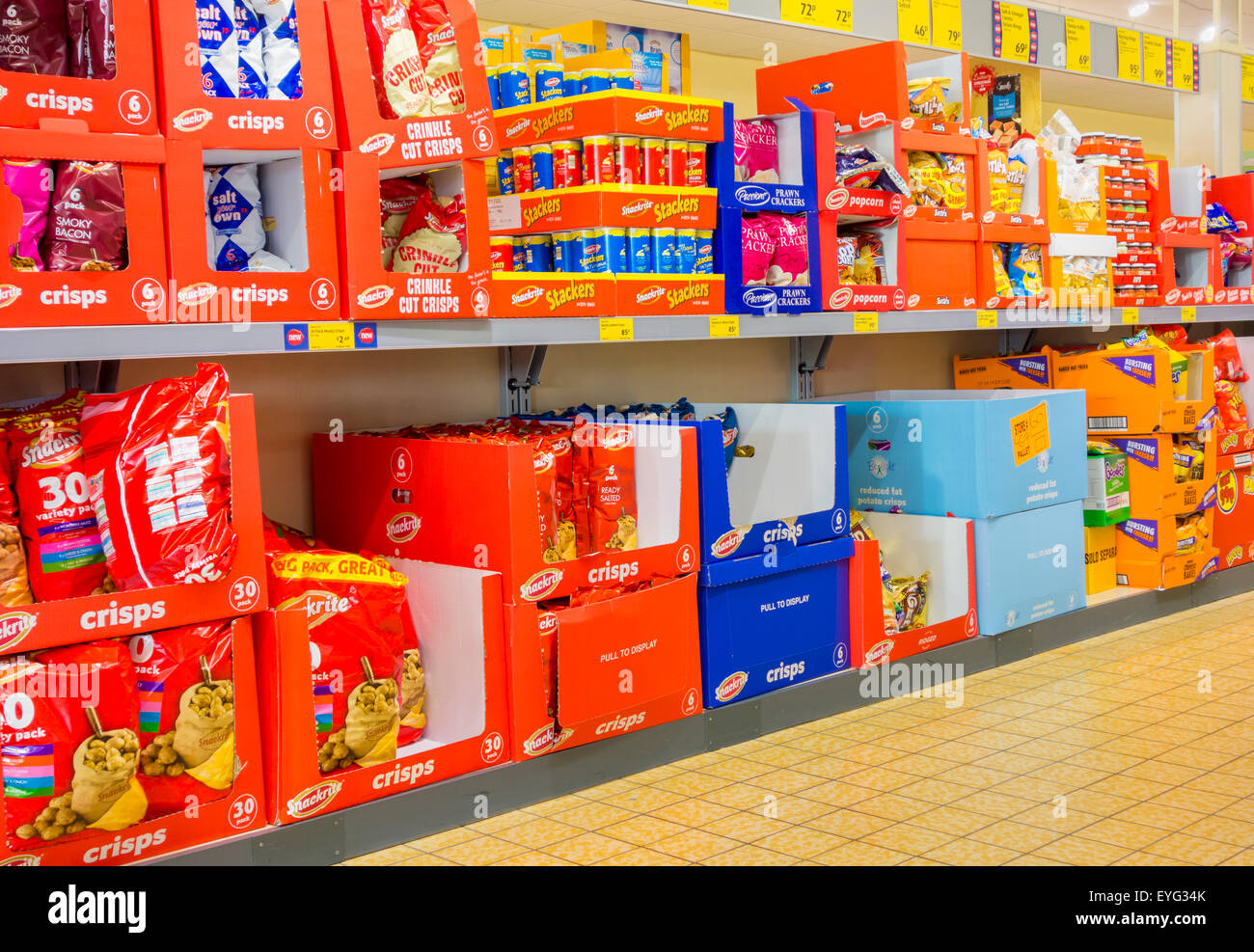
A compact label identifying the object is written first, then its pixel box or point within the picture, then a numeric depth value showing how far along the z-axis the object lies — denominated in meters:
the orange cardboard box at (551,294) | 2.72
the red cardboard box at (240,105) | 2.19
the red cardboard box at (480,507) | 2.66
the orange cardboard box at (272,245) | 2.20
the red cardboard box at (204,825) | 2.03
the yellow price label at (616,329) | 2.95
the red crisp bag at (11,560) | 2.09
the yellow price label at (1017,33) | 4.72
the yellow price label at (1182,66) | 5.63
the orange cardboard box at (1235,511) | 4.92
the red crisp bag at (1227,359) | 5.03
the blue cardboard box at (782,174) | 3.24
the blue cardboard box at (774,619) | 3.10
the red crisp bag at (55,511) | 2.15
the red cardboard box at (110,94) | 2.04
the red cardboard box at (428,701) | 2.32
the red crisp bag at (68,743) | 2.00
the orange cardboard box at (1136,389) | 4.48
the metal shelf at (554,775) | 2.33
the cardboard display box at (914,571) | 3.46
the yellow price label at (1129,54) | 5.32
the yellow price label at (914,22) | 4.34
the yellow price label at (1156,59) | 5.49
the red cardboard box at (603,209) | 2.96
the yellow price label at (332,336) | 2.39
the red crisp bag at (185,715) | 2.16
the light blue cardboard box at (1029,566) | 3.79
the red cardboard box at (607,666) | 2.69
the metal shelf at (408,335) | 2.05
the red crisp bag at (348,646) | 2.41
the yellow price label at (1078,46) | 5.05
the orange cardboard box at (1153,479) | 4.50
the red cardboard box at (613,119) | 2.93
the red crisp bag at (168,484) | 2.09
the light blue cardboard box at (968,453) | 3.72
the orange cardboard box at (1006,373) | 4.72
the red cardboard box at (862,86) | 3.83
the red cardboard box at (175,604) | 2.03
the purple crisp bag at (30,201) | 2.02
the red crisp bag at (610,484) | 2.90
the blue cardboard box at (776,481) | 3.05
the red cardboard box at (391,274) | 2.43
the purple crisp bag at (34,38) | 2.09
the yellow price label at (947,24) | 4.46
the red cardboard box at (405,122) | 2.43
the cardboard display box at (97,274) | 2.02
